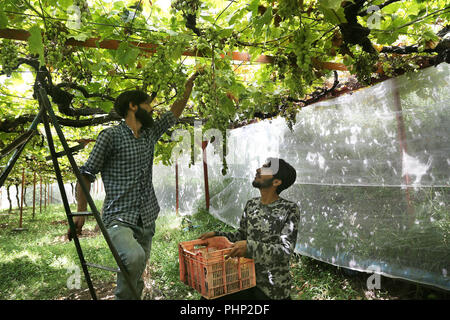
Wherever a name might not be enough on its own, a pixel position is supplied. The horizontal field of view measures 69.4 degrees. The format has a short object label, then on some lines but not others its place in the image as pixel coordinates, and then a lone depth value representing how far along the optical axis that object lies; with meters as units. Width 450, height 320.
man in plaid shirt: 1.94
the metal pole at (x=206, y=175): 7.34
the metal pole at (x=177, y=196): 8.27
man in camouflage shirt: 2.07
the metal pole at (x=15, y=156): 1.89
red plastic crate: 2.18
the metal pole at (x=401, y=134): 3.04
